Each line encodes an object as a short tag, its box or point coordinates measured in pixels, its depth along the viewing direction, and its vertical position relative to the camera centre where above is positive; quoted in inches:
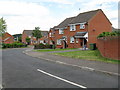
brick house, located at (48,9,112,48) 764.5 +121.9
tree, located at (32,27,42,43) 1476.5 +166.4
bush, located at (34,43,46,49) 924.6 -33.0
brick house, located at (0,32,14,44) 1911.1 +88.7
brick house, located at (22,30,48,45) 1938.6 +138.6
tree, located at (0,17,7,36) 1368.3 +257.5
